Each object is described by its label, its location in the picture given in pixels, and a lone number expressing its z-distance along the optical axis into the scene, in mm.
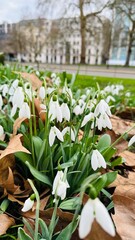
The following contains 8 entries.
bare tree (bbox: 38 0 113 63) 17364
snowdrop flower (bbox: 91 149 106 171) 273
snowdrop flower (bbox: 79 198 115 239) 149
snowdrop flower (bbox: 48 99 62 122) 318
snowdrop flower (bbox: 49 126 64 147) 306
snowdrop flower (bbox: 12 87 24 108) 357
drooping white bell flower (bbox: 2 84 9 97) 534
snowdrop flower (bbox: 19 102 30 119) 338
